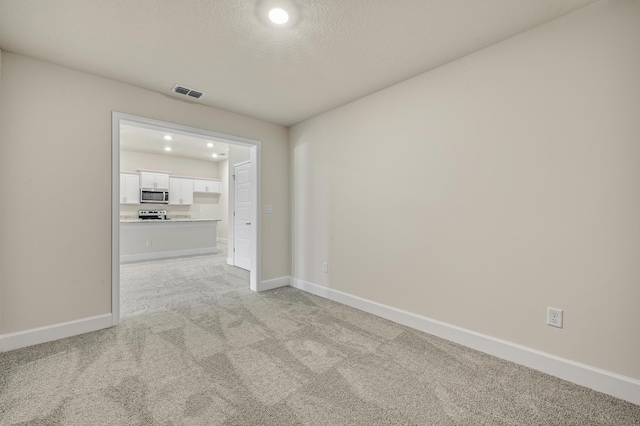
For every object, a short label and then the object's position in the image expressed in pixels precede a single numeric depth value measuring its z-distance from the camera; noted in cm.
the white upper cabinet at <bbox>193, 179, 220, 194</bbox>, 884
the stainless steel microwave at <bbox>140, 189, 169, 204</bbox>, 767
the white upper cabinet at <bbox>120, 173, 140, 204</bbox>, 737
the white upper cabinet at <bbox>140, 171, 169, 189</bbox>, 763
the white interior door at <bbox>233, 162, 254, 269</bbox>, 535
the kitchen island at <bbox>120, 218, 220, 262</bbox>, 629
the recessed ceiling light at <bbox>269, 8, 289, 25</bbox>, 187
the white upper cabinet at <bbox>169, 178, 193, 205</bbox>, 827
